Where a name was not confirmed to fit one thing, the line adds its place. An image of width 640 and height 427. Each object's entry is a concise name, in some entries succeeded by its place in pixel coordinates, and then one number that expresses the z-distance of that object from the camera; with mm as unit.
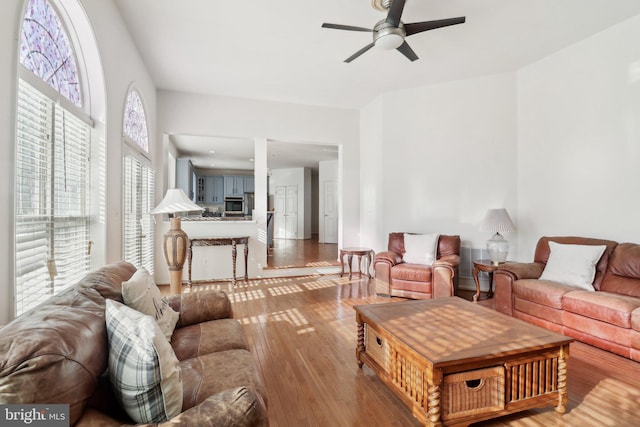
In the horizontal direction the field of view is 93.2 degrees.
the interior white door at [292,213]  10734
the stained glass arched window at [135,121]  3441
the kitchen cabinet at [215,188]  9906
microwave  9625
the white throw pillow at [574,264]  3037
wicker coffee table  1590
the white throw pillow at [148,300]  1585
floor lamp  3037
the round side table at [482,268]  3791
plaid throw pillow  985
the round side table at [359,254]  5012
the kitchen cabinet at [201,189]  9766
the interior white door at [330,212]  9578
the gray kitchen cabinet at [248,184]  10070
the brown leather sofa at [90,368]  787
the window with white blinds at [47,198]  1586
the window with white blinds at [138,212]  3340
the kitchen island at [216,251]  4855
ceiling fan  2629
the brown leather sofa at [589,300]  2453
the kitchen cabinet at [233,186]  9961
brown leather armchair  3805
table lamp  3936
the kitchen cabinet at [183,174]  6781
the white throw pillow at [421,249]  4254
